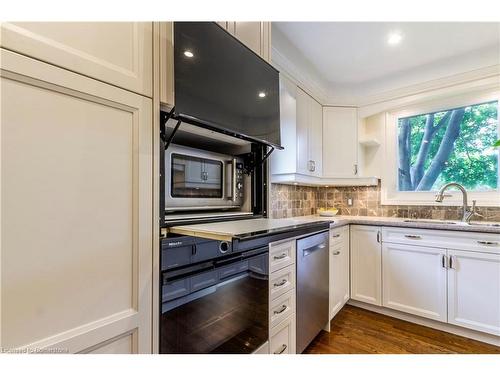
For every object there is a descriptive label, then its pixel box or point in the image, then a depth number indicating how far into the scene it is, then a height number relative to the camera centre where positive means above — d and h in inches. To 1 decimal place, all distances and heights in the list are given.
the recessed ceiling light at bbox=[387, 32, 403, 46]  73.8 +48.1
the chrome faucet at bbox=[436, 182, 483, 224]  85.0 -4.6
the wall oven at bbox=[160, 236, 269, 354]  34.9 -17.6
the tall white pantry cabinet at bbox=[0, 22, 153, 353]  23.8 +0.4
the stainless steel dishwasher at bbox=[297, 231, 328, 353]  59.7 -25.9
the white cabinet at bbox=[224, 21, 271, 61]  52.2 +36.4
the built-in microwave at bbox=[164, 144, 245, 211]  41.3 +2.2
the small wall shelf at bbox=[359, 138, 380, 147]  105.3 +21.6
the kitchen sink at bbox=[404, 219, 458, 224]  83.3 -10.9
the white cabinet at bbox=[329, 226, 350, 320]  78.8 -27.6
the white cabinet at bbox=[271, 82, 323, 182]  81.7 +19.9
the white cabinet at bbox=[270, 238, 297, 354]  50.7 -23.8
